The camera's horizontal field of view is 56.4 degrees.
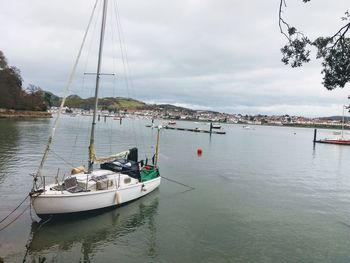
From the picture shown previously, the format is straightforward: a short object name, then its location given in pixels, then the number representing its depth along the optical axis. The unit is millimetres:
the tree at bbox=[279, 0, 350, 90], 11000
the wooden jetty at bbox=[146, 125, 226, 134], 119750
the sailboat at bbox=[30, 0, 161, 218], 16812
